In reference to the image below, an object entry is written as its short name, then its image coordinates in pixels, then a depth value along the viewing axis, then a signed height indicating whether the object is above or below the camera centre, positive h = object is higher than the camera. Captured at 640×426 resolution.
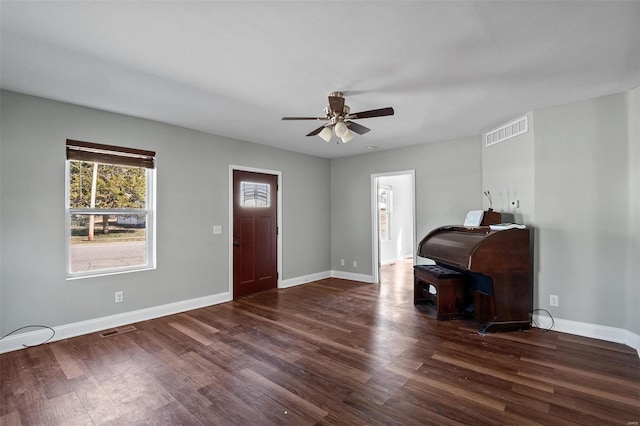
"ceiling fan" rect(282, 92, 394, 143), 2.67 +0.92
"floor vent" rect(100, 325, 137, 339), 3.23 -1.30
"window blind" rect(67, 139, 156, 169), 3.24 +0.73
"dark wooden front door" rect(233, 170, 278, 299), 4.74 -0.29
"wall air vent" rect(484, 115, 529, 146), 3.58 +1.09
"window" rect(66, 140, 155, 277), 3.27 +0.08
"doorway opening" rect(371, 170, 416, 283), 7.97 -0.16
